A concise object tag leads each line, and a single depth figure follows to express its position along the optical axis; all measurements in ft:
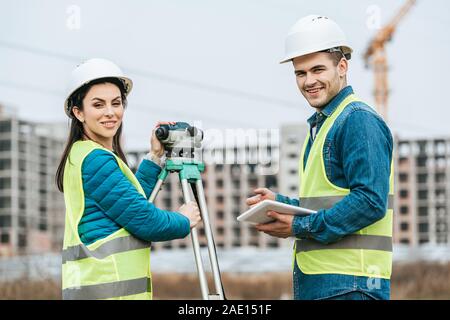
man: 15.59
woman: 16.04
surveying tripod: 17.27
